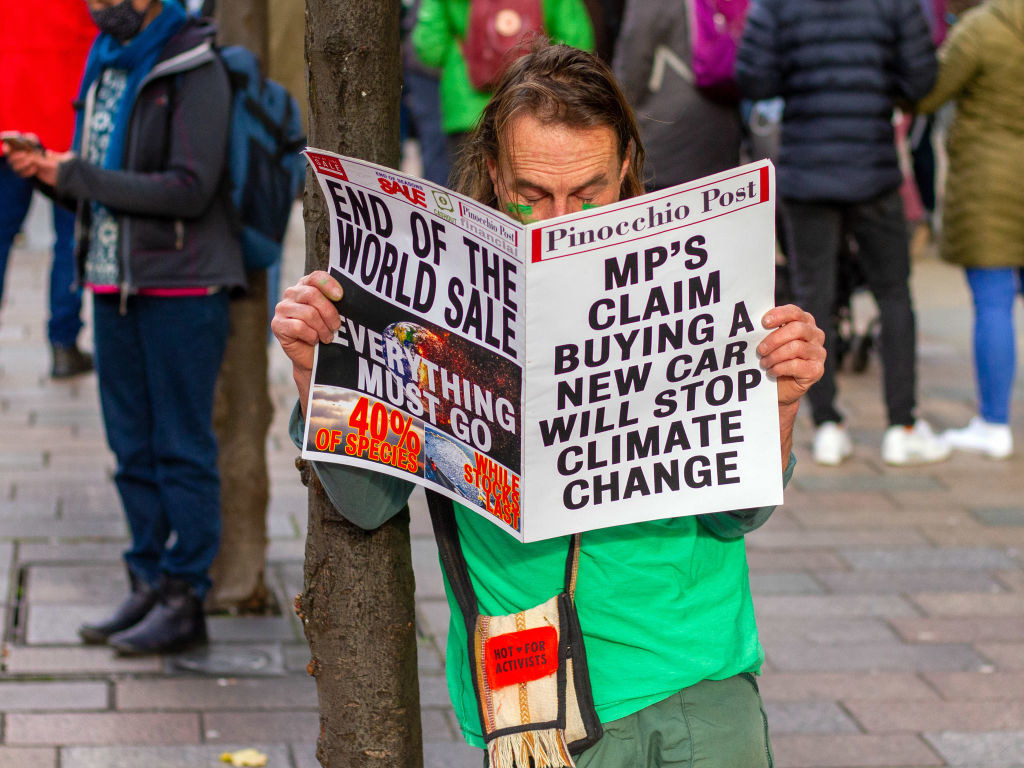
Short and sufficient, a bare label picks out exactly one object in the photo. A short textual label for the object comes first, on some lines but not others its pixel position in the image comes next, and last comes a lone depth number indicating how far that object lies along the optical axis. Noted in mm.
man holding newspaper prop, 3809
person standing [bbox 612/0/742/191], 12914
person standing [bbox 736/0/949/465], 12164
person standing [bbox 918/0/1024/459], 12773
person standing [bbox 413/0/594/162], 13539
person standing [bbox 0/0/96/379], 9914
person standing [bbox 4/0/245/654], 7953
